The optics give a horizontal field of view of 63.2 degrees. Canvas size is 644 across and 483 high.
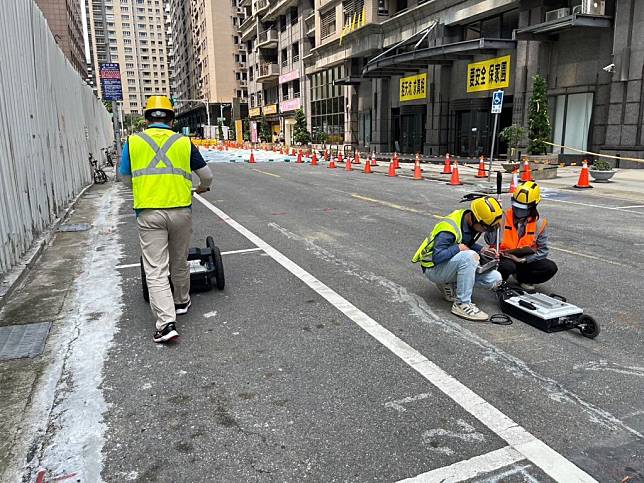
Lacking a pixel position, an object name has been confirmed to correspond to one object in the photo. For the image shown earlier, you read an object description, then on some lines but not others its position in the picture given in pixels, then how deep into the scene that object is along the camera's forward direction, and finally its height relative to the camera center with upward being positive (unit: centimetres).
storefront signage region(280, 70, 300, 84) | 5997 +633
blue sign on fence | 2414 +233
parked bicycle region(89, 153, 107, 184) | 1978 -152
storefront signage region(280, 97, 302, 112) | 5987 +306
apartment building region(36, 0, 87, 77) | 6397 +1385
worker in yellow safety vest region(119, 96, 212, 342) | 463 -52
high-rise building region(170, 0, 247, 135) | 10050 +1453
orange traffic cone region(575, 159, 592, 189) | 1677 -170
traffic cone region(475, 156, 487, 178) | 2099 -172
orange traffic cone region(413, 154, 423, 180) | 2097 -174
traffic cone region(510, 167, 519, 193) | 1329 -148
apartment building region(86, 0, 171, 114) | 18712 +3039
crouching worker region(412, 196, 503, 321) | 498 -120
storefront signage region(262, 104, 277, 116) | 6950 +284
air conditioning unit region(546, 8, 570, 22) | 2239 +484
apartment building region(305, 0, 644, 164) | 2123 +313
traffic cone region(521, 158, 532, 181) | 1900 -160
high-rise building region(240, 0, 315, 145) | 5797 +898
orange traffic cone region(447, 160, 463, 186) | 1833 -175
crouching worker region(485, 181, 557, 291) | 565 -127
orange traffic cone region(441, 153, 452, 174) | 2328 -175
